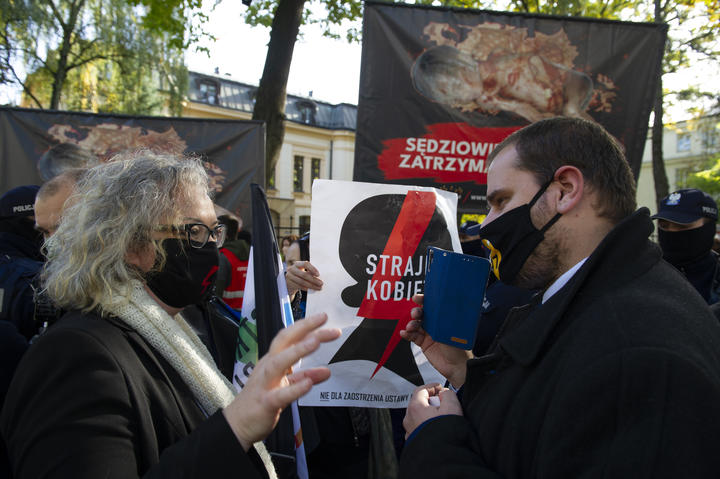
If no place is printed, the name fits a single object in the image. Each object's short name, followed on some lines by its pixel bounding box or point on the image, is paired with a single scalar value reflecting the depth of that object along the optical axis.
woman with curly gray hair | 1.11
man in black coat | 0.93
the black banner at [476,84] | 3.60
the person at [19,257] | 2.35
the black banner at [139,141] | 4.93
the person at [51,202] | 2.61
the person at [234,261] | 4.73
